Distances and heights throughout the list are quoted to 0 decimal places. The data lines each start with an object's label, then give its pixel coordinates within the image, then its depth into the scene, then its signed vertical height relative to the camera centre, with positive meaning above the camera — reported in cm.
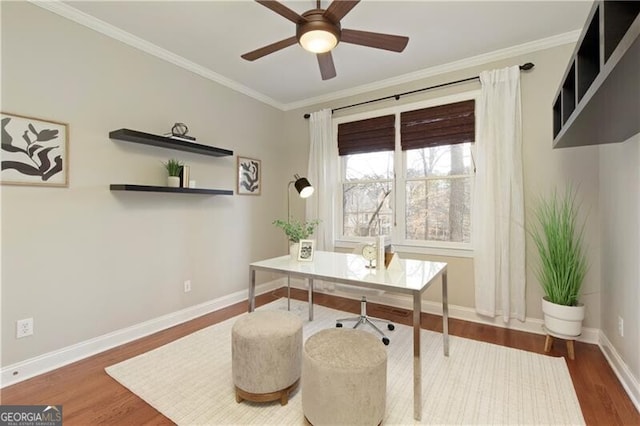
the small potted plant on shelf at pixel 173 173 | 284 +39
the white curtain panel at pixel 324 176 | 396 +51
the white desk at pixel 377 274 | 169 -44
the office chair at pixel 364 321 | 276 -108
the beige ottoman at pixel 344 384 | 141 -85
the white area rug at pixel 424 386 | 168 -116
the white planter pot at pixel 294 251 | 268 -35
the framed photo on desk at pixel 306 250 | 264 -34
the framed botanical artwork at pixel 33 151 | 200 +43
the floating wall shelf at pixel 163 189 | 249 +21
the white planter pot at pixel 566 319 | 227 -82
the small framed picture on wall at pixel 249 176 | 380 +49
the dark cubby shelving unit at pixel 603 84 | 104 +55
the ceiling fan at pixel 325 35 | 167 +116
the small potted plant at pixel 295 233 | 270 -19
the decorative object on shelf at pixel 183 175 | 292 +37
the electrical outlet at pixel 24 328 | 206 -84
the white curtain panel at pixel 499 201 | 279 +14
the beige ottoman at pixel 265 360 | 168 -87
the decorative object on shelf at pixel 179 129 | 288 +83
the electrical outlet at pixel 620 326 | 207 -79
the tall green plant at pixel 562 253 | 232 -31
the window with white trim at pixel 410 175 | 320 +48
